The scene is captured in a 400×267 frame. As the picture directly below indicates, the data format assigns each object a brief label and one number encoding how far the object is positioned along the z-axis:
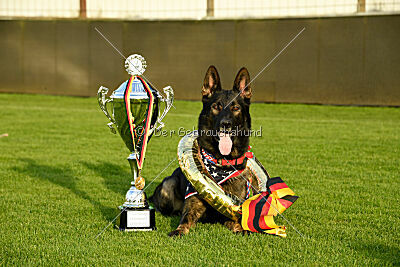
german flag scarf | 4.84
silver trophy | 4.94
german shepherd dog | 4.89
